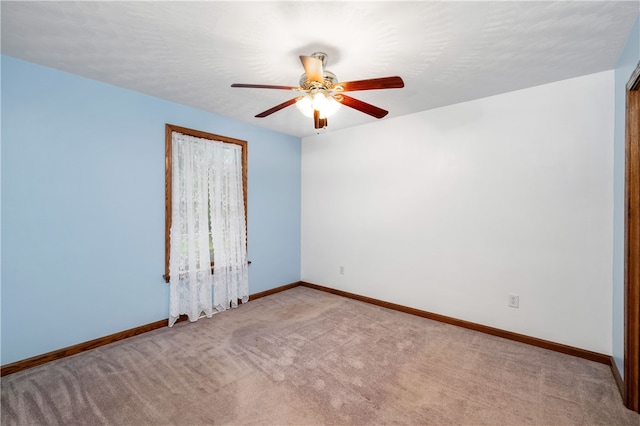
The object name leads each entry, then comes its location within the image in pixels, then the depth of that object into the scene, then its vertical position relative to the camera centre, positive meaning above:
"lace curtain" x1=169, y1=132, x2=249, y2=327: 3.24 -0.21
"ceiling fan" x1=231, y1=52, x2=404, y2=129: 1.81 +0.81
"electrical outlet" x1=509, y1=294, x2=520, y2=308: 2.86 -0.90
